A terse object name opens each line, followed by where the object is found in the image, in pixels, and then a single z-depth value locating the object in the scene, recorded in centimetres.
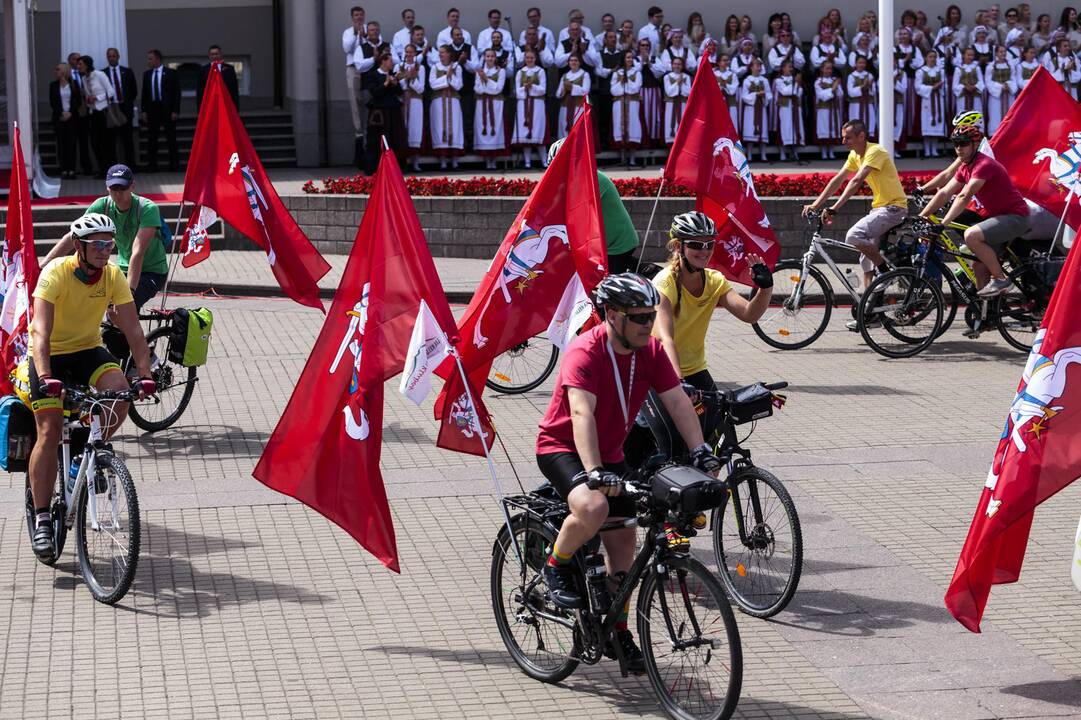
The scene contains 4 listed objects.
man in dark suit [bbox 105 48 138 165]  2581
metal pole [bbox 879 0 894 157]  2022
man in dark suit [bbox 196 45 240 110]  2535
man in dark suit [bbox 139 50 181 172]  2589
